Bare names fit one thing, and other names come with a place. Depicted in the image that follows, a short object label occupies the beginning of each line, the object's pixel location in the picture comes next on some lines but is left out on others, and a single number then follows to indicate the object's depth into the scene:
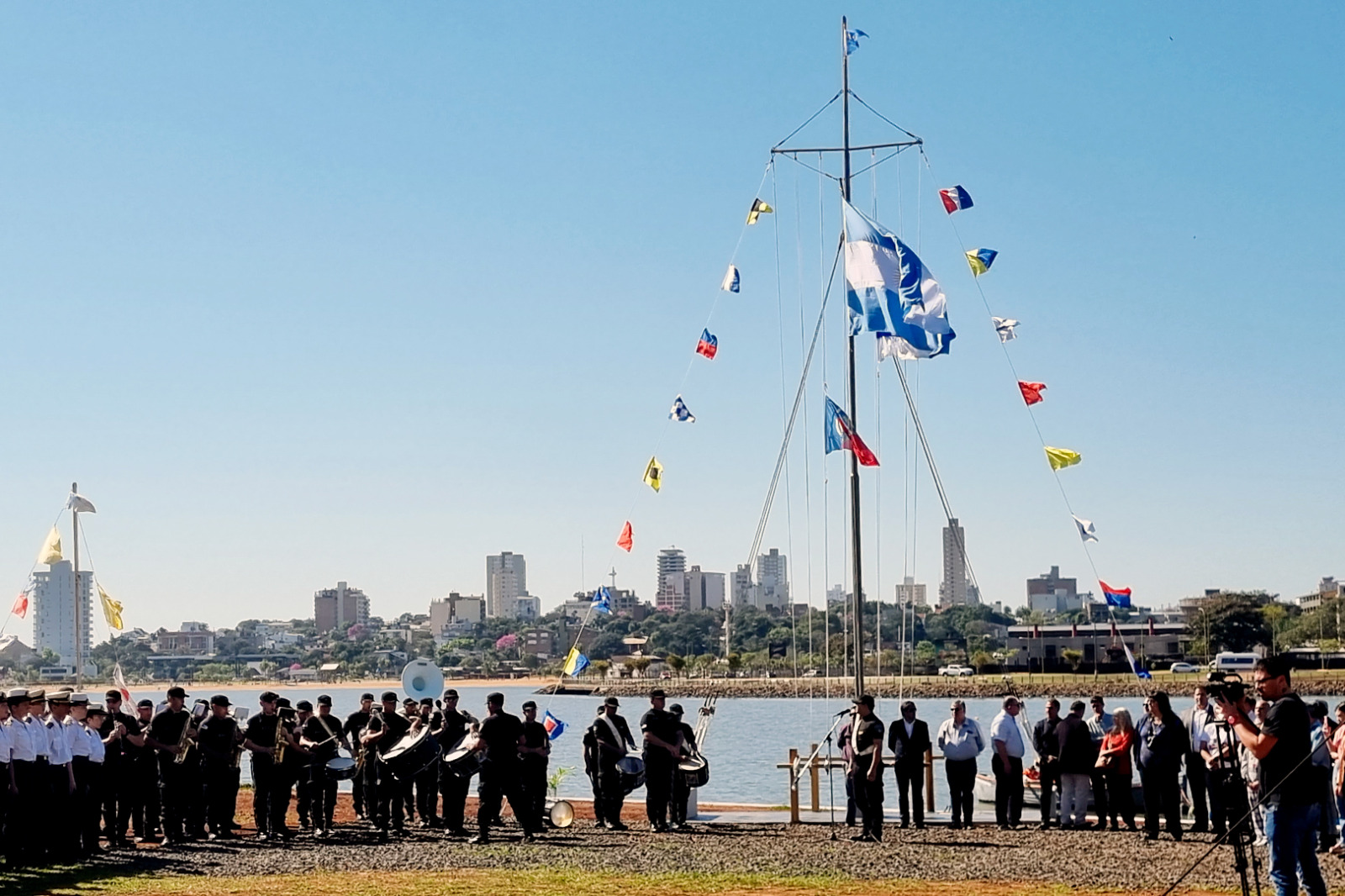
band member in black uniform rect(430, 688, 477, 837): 20.42
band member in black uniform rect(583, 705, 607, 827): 21.48
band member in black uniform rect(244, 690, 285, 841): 20.00
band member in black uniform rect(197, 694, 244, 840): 20.02
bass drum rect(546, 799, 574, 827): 21.69
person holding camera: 10.96
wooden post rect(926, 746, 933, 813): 21.36
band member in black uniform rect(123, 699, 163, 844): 20.22
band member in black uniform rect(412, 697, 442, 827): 21.48
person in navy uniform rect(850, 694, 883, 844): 19.20
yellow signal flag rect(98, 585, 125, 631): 38.88
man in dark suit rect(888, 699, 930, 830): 20.22
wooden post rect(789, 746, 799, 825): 21.23
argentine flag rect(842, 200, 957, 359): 23.19
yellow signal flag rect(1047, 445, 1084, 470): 23.73
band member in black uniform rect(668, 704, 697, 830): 20.94
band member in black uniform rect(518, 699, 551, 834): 20.61
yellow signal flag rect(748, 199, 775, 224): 25.53
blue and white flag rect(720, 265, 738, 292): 25.20
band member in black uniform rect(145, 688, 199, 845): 19.86
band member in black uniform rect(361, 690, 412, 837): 21.05
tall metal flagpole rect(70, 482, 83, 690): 38.91
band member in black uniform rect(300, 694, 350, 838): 20.64
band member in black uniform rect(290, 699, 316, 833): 20.25
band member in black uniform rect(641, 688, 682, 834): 20.83
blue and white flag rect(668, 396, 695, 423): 25.39
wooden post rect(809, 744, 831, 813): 21.41
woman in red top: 20.22
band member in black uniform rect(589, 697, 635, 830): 21.28
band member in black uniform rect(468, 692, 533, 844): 19.83
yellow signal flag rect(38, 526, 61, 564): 37.22
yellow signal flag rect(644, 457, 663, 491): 25.47
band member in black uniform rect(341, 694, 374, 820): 22.48
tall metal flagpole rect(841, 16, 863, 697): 21.47
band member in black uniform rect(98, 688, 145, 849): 20.14
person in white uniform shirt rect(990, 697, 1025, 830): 20.75
